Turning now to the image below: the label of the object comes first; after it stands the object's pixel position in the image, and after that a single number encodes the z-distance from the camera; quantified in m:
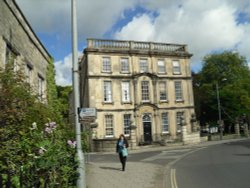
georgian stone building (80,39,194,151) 23.13
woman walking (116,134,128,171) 9.26
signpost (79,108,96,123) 5.22
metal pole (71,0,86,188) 4.88
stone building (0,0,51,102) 6.42
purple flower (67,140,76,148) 5.36
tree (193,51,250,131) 33.03
